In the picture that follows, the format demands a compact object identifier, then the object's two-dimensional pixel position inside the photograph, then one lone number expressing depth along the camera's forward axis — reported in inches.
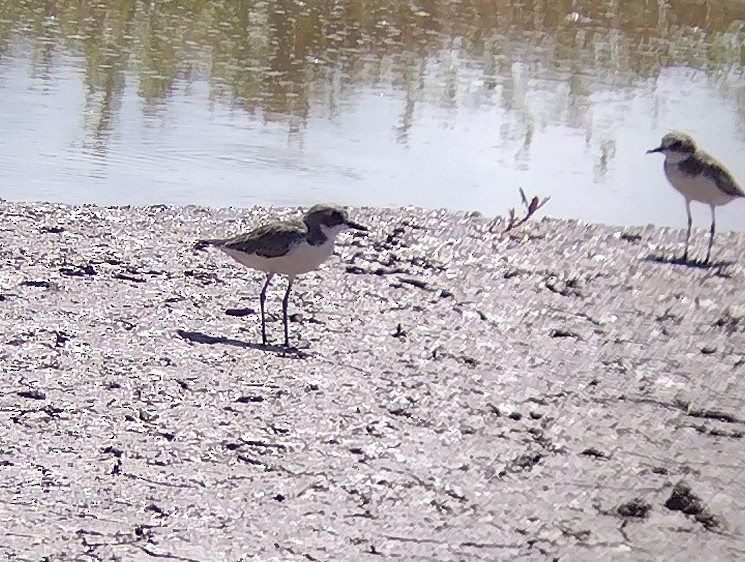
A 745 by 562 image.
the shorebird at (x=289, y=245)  563.8
